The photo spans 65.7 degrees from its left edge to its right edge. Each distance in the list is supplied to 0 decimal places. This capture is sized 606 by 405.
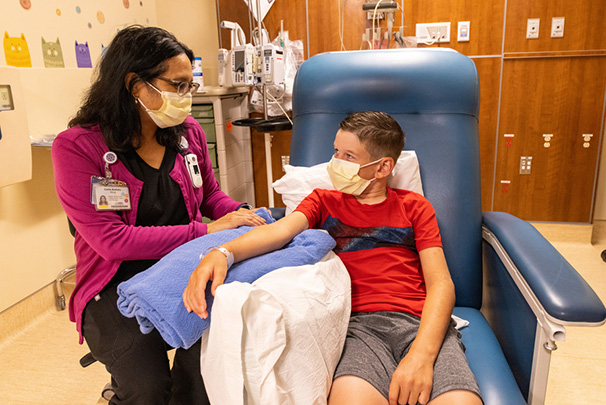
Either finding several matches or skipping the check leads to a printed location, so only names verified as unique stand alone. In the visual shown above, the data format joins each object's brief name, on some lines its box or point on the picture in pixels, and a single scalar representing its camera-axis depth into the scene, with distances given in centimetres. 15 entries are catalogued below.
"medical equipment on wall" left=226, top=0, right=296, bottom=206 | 290
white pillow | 137
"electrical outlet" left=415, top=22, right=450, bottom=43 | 316
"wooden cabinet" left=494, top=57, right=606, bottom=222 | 304
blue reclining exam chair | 106
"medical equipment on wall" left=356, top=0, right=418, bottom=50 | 311
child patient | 94
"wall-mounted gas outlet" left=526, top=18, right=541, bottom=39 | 300
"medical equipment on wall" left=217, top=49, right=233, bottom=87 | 315
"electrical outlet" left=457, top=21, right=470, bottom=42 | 311
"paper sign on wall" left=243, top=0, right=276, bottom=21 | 321
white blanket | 86
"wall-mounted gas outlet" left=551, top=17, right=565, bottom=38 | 297
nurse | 116
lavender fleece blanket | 90
